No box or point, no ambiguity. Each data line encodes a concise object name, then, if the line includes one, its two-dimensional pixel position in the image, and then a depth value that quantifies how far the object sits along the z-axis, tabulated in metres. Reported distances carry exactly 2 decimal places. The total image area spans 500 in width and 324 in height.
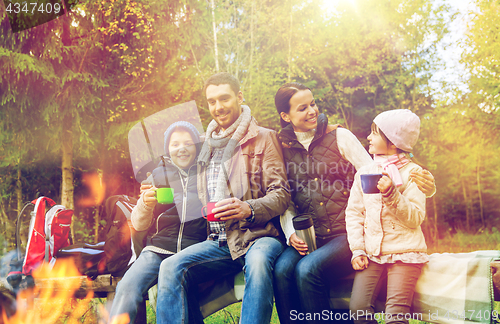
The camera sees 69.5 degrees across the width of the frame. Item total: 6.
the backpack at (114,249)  2.80
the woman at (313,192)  2.15
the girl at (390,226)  1.94
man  2.15
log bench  1.93
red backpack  2.98
